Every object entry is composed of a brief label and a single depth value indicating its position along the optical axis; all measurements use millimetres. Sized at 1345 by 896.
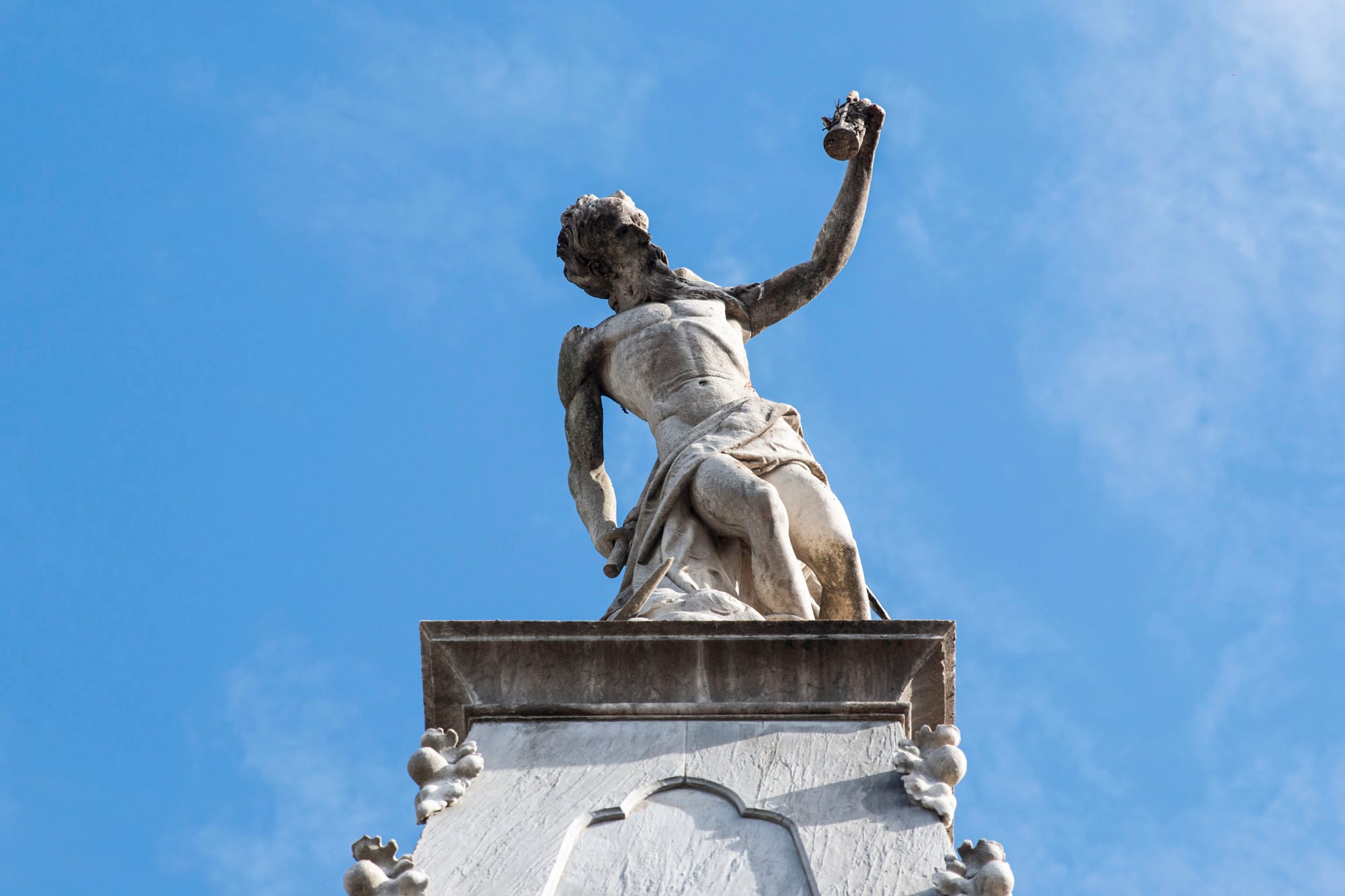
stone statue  19532
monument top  16925
